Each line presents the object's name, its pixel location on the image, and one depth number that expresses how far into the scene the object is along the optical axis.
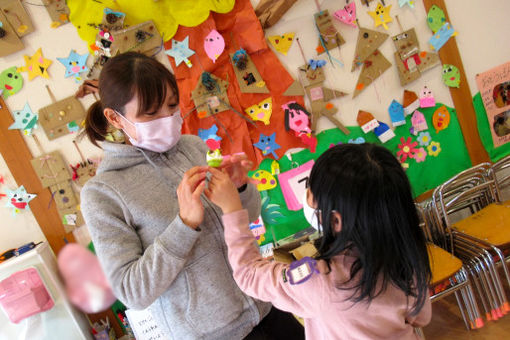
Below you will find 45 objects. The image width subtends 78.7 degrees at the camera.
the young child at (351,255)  0.70
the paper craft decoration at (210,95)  1.80
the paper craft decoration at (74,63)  1.70
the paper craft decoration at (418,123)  2.12
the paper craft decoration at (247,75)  1.83
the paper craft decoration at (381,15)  1.95
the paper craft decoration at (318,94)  1.94
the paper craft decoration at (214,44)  1.75
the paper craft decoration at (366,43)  1.95
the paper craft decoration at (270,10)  1.75
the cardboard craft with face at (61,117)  1.74
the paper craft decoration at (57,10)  1.64
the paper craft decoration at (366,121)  2.05
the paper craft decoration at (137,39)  1.65
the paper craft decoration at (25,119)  1.71
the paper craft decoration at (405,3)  1.97
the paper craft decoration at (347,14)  1.90
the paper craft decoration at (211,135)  1.86
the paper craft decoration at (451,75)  2.12
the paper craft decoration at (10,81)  1.68
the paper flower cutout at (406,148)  2.15
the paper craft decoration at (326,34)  1.88
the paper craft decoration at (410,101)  2.08
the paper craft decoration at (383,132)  2.08
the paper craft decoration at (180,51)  1.75
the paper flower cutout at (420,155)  2.17
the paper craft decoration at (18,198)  1.76
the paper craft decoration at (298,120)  1.95
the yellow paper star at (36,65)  1.69
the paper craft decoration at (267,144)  1.94
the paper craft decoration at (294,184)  2.03
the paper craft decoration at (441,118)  2.17
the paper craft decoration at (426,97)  2.11
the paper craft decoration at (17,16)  1.62
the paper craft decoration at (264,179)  2.00
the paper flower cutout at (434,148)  2.19
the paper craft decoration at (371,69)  2.00
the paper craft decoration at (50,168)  1.76
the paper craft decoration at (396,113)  2.07
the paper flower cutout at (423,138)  2.16
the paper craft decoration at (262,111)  1.91
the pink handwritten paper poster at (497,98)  2.22
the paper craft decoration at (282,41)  1.87
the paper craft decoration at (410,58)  2.02
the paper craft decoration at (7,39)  1.63
